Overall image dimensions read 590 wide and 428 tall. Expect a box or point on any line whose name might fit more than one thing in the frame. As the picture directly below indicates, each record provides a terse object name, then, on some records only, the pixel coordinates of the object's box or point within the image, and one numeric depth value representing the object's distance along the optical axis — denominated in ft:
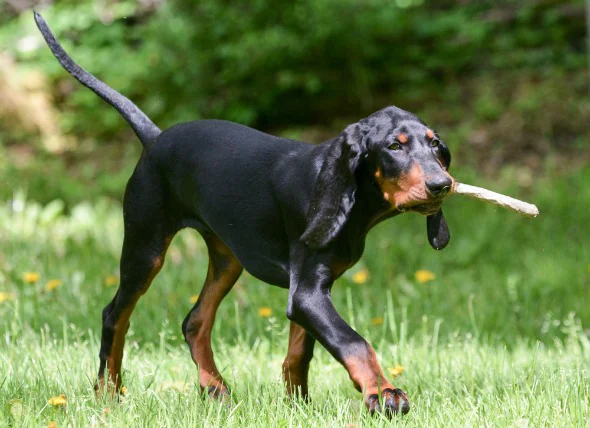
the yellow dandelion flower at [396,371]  25.80
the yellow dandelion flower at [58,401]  21.80
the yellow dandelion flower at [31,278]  34.42
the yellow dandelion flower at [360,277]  36.24
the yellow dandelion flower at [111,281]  36.64
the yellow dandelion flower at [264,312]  32.91
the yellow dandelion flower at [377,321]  32.45
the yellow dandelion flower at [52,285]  34.57
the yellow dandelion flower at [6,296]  32.94
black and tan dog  20.61
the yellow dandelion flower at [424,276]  35.42
